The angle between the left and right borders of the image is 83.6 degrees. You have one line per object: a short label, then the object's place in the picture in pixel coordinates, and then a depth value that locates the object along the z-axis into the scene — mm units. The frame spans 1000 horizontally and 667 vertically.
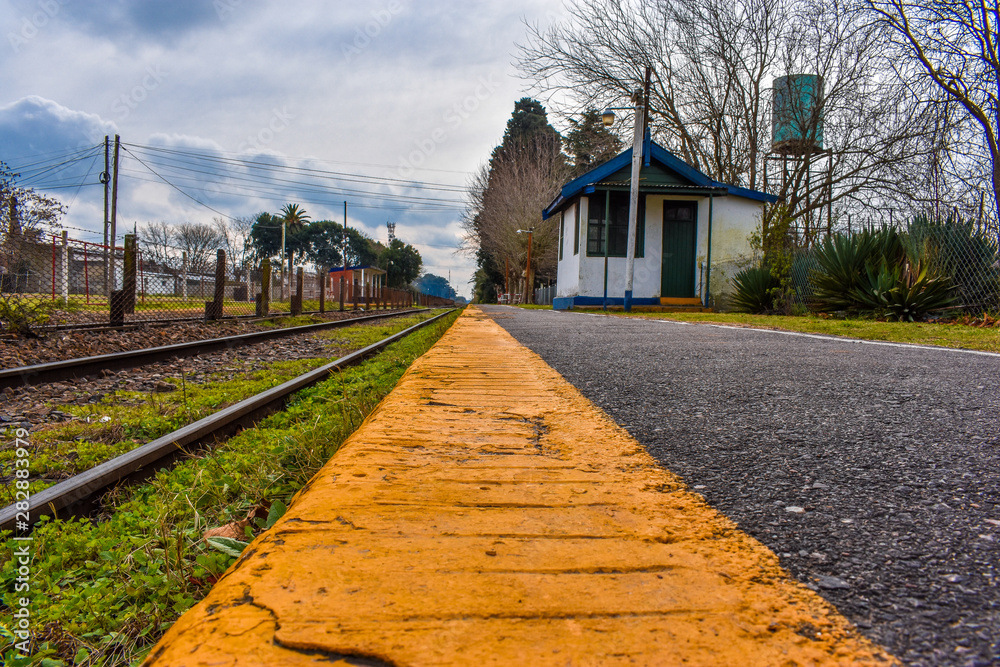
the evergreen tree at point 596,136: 20859
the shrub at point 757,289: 13805
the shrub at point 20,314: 6621
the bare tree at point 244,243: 64875
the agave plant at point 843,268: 10383
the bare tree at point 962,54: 11328
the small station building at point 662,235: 17797
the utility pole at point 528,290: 36800
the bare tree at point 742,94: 17641
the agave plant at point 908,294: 9156
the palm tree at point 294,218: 80475
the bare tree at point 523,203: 36125
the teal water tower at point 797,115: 18906
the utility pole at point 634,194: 15617
